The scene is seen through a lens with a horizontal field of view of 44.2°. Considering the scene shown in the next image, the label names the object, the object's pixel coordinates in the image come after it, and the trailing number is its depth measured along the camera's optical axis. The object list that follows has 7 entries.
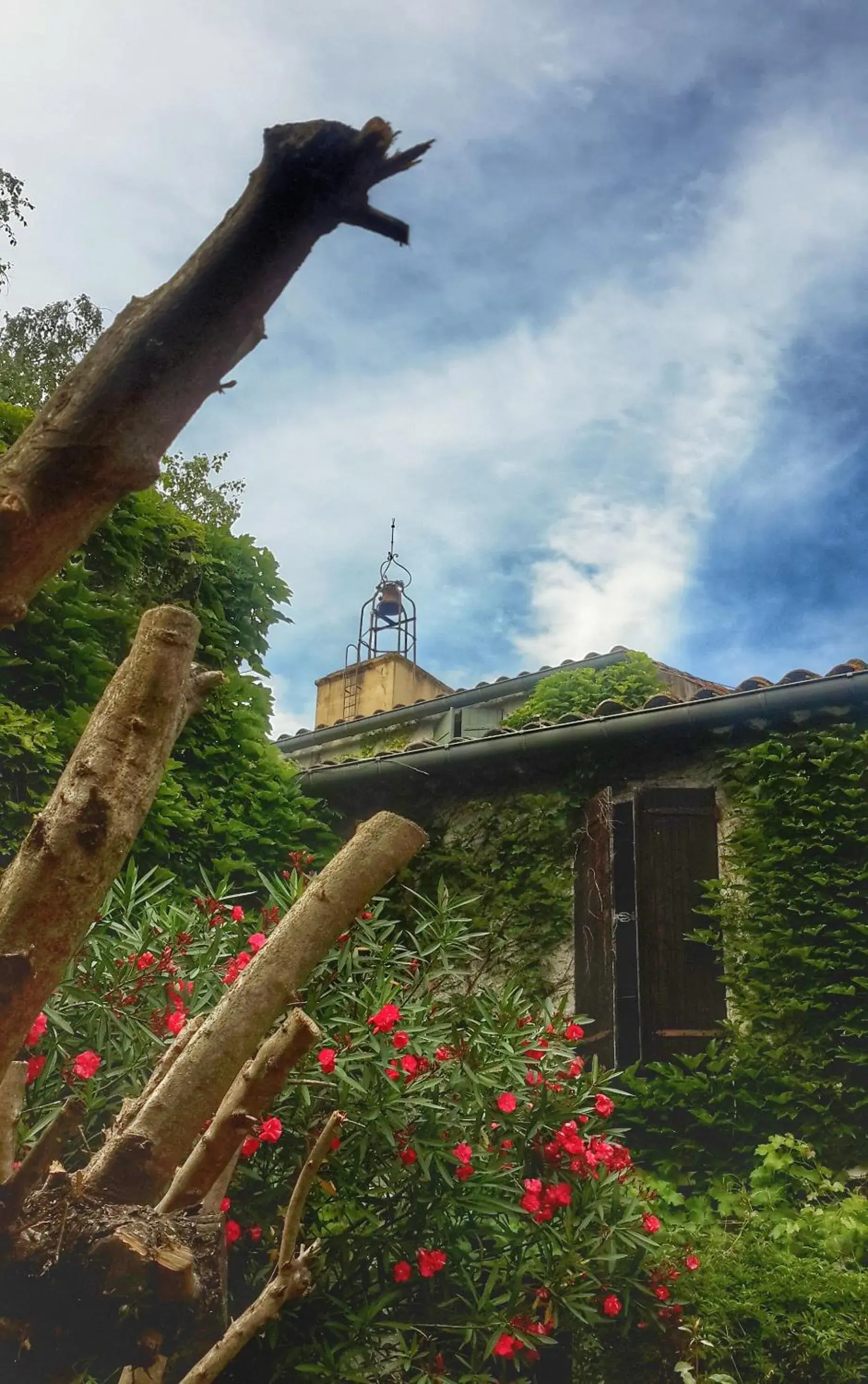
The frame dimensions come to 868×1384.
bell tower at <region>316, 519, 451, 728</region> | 15.16
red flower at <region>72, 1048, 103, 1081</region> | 3.06
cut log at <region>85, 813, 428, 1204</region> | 1.93
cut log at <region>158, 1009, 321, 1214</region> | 2.00
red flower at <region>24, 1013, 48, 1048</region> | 3.29
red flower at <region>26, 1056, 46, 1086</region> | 3.42
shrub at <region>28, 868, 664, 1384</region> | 3.61
